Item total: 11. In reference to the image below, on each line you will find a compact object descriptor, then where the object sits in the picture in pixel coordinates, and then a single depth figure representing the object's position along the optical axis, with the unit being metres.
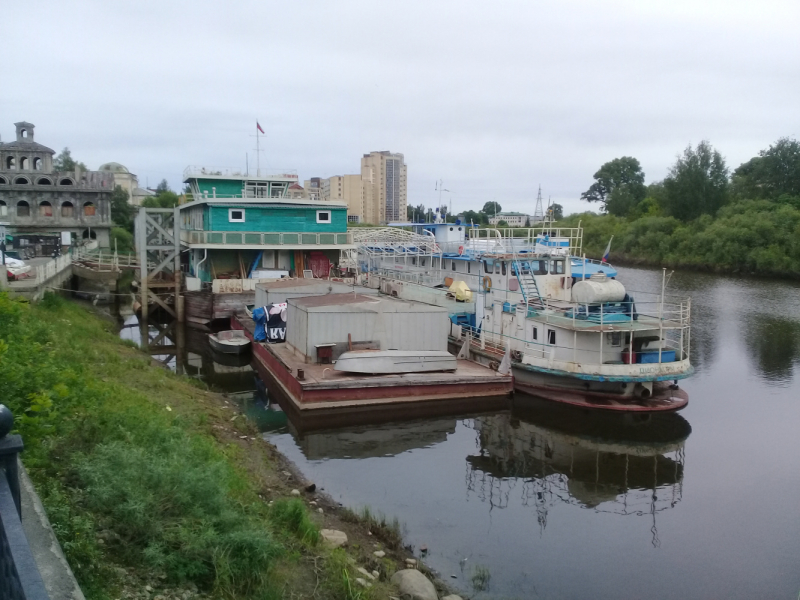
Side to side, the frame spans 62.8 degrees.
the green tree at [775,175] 75.69
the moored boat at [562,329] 20.12
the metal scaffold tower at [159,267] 35.25
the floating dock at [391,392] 19.42
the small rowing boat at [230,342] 27.69
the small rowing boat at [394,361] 20.06
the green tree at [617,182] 100.89
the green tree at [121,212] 71.38
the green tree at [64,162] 82.60
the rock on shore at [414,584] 9.47
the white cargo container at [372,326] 21.28
